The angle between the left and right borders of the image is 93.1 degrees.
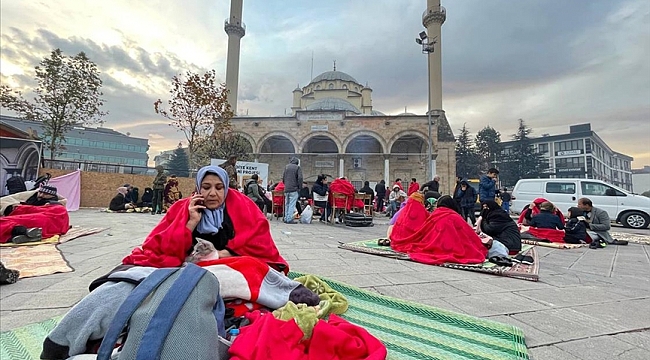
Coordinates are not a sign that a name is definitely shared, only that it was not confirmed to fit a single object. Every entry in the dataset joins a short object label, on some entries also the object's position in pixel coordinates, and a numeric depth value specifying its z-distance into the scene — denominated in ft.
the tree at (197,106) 54.60
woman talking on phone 6.54
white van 31.99
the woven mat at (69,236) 14.78
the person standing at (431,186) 26.47
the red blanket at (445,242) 13.29
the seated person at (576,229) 21.47
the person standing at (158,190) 33.50
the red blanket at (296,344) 3.91
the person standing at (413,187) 33.53
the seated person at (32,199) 16.37
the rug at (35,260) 10.03
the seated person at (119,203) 34.86
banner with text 44.57
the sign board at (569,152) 139.54
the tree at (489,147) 136.87
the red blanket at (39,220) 15.05
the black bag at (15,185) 26.86
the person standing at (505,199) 34.00
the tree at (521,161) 124.98
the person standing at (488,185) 23.34
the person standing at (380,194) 46.29
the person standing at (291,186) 27.30
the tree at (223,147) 61.92
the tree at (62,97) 47.88
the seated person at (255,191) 27.55
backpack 3.29
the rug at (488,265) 11.12
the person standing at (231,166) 26.16
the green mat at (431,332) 5.20
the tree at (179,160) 136.56
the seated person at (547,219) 22.80
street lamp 50.50
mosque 80.53
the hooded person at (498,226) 14.88
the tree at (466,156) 132.57
